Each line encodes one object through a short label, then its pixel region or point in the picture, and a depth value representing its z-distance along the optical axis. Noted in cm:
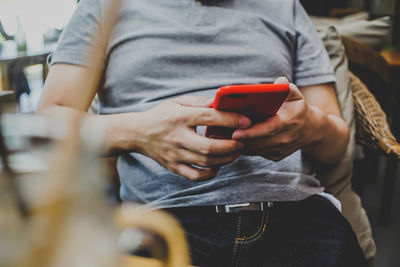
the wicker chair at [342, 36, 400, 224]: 104
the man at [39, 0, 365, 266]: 66
